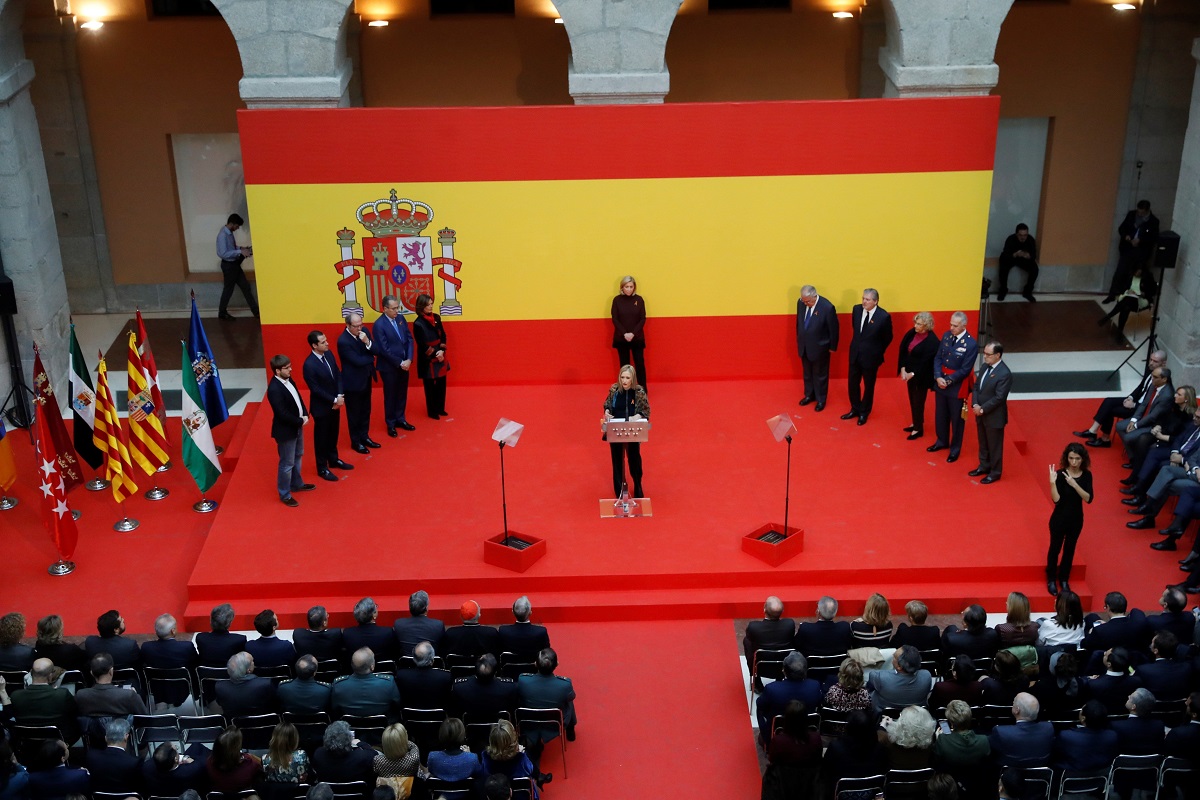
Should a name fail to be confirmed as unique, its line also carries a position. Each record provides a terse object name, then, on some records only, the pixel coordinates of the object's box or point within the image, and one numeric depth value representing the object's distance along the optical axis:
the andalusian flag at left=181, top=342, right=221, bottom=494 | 13.75
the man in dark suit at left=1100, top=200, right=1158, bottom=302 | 17.69
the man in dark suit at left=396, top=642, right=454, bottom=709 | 9.88
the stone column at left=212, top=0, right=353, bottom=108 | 14.93
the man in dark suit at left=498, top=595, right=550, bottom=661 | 10.48
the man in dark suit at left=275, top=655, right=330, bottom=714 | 9.81
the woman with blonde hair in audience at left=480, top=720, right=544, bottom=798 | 8.95
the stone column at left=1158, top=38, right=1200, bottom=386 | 15.77
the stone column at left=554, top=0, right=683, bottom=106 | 15.03
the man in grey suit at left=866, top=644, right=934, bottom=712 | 9.83
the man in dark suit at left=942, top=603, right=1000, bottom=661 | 10.39
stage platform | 12.41
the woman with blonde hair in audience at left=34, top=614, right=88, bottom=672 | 10.41
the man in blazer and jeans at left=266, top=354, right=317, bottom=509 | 13.10
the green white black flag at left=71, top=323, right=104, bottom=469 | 13.95
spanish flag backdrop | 15.33
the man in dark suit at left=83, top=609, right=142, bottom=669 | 10.38
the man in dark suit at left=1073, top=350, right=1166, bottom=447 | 14.45
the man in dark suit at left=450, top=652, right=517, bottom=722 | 9.77
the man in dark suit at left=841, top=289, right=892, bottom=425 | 14.81
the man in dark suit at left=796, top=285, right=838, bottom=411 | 15.15
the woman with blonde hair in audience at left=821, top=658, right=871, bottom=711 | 9.63
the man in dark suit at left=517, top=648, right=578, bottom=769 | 9.96
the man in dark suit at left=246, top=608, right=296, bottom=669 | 10.34
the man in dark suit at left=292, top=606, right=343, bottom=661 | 10.42
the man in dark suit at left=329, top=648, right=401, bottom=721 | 9.86
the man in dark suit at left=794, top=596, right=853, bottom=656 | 10.40
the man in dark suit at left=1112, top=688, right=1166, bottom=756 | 9.23
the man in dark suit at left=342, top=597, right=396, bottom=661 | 10.48
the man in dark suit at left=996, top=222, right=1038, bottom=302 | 19.09
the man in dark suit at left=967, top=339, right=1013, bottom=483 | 13.18
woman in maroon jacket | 15.36
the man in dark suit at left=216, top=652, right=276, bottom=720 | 9.80
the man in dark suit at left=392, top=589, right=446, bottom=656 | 10.59
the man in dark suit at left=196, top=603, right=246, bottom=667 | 10.41
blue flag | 14.52
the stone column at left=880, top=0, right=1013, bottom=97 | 15.12
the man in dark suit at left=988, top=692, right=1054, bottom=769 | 9.16
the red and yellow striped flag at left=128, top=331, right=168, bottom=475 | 13.66
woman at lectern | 12.63
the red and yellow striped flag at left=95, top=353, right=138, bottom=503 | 13.55
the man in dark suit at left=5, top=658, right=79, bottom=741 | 9.84
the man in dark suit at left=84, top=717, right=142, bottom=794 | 9.02
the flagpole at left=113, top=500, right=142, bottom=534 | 13.87
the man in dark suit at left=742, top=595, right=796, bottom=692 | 10.59
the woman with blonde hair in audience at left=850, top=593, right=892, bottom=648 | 10.45
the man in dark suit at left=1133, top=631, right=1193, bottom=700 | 9.78
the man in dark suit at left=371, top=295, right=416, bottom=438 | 14.66
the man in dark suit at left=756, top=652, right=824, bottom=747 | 9.75
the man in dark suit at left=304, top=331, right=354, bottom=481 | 13.49
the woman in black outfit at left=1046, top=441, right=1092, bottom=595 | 11.60
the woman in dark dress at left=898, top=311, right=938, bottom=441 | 14.18
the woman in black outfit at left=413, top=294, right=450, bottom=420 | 14.97
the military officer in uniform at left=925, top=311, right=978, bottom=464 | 13.77
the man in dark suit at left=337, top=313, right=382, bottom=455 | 14.08
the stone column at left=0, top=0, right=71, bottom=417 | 15.43
